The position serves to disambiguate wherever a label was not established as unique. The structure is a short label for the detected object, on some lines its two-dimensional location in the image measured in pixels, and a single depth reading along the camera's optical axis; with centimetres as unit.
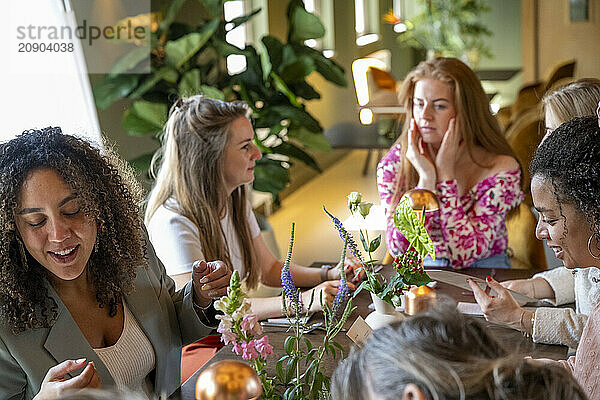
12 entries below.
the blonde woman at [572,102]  222
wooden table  169
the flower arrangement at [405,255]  160
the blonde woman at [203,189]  226
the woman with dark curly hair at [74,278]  156
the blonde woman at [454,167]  274
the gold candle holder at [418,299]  174
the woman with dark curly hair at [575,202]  140
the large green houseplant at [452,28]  929
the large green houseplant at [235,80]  359
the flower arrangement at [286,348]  129
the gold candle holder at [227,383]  109
